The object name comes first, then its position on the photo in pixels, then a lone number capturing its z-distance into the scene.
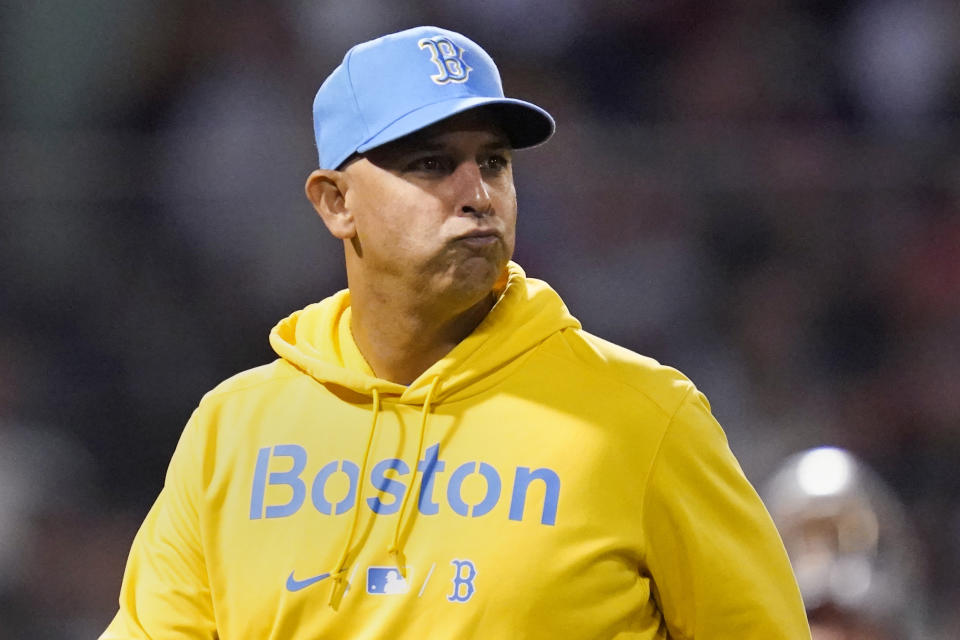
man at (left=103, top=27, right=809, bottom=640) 10.10
